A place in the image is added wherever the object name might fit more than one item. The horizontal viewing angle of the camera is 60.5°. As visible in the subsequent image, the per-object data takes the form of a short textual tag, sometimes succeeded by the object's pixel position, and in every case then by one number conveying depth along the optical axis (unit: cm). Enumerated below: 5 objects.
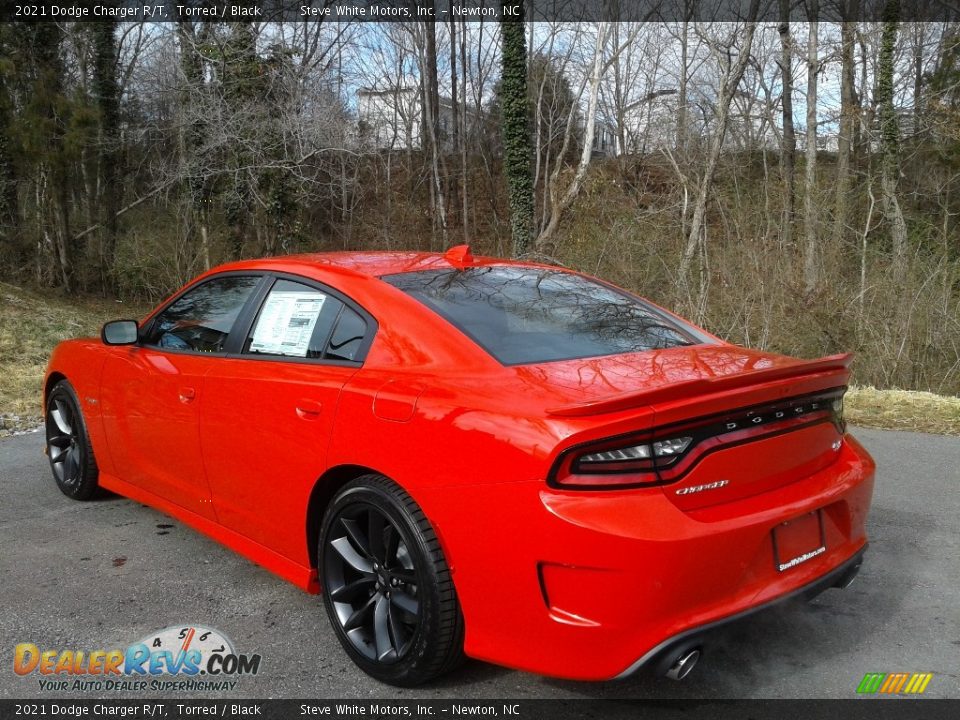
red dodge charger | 237
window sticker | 340
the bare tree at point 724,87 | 1692
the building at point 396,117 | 3256
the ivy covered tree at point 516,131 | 1684
